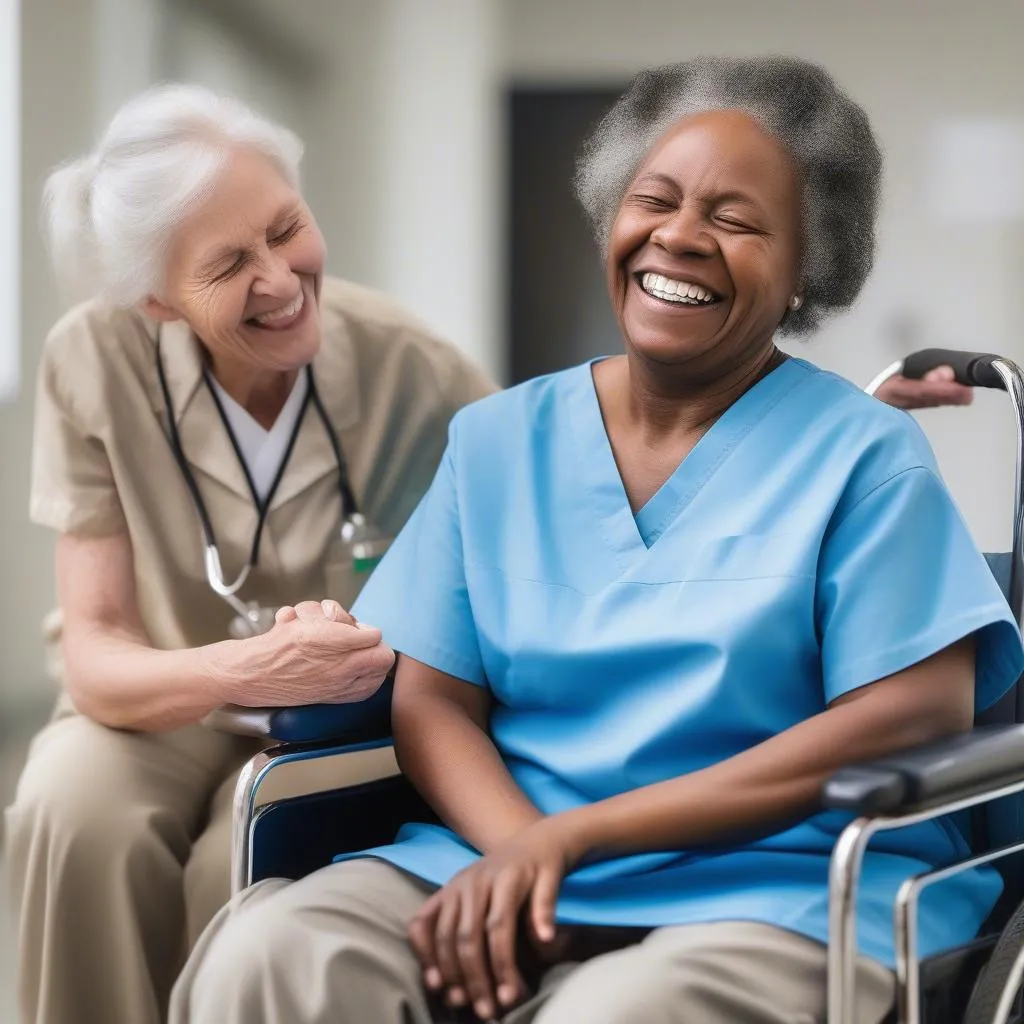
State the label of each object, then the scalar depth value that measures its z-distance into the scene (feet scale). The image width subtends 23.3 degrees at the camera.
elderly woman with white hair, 6.85
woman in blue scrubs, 5.59
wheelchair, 5.32
